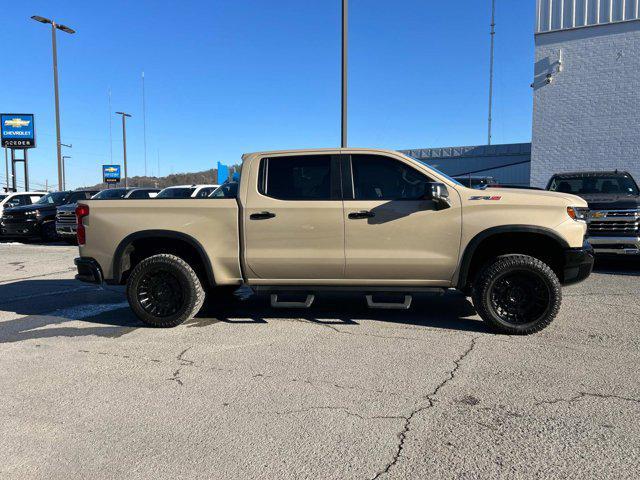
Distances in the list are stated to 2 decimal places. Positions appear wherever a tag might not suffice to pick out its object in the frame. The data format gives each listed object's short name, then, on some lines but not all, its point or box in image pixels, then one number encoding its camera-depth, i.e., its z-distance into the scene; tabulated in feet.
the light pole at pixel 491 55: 93.25
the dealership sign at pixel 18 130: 102.65
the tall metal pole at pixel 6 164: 186.70
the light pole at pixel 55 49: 73.82
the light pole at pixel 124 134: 130.83
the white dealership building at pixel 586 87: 56.70
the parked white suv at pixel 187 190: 52.06
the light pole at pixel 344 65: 39.58
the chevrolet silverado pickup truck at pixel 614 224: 28.12
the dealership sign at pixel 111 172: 184.57
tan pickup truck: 16.78
